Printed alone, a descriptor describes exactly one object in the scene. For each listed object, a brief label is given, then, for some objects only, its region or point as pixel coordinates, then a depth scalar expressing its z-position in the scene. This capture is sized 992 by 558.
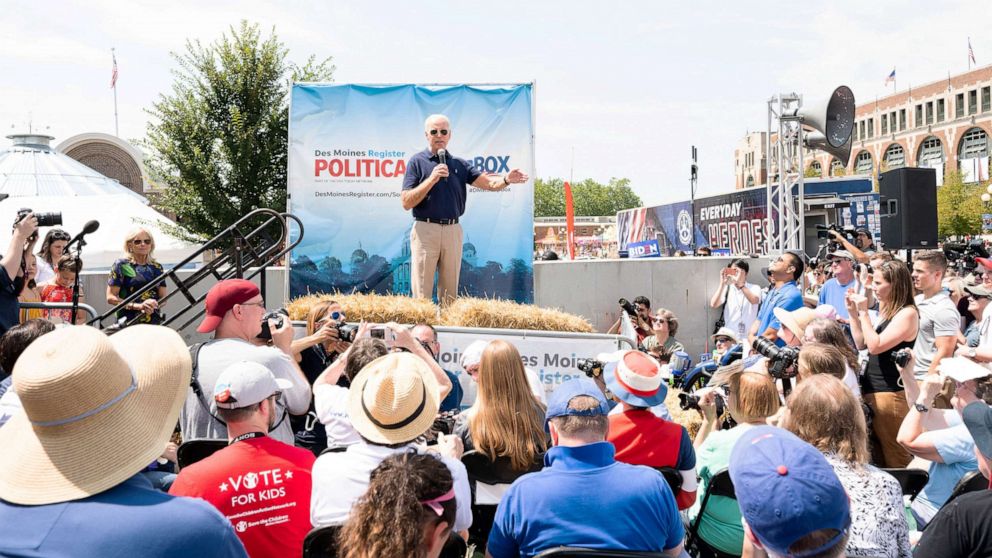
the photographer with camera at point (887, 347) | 4.96
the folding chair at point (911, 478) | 3.45
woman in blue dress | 6.73
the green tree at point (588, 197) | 107.69
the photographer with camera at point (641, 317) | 9.30
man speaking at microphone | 8.30
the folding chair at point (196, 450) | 3.30
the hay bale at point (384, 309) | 6.84
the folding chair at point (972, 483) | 2.89
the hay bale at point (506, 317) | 6.67
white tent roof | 13.02
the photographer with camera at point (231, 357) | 3.71
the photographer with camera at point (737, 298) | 9.30
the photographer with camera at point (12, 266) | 4.91
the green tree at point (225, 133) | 16.45
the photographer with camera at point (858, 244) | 9.58
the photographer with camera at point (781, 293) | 7.05
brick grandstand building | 58.88
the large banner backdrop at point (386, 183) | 9.64
